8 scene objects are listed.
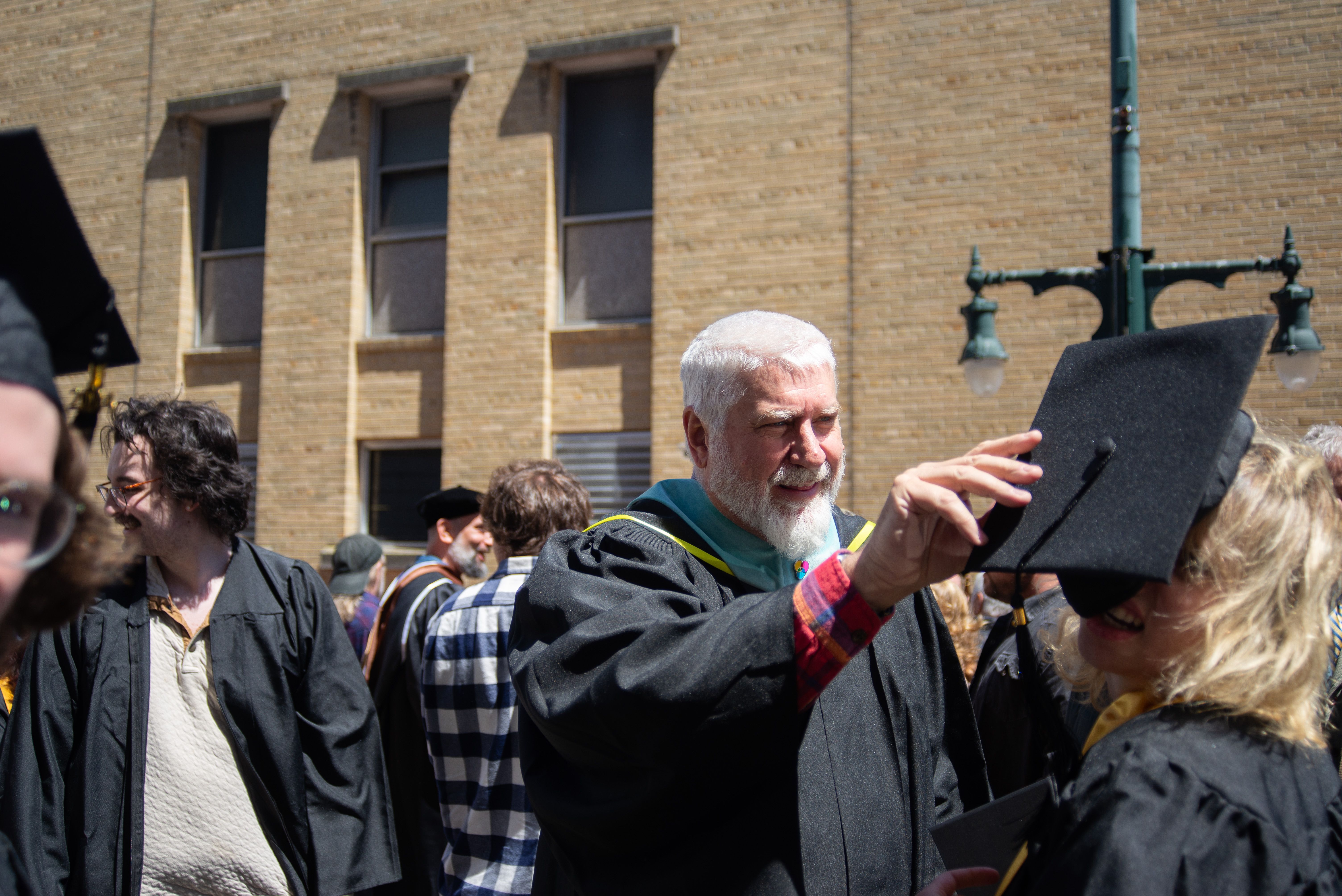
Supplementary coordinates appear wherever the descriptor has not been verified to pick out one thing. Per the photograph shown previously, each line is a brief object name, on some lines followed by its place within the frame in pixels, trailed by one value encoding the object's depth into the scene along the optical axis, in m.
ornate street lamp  6.32
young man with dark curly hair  2.67
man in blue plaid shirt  3.17
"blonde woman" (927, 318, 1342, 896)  1.20
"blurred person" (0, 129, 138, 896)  1.04
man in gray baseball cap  6.50
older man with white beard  1.50
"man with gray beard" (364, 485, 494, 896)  4.14
